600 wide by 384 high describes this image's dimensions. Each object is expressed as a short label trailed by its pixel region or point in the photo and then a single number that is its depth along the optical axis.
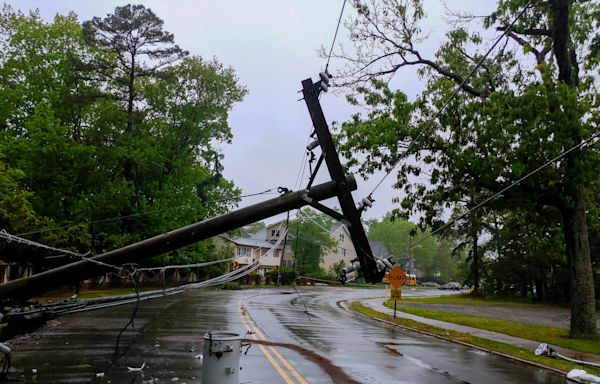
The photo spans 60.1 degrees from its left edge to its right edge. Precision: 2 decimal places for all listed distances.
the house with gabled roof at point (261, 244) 75.43
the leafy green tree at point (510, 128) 16.92
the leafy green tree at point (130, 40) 36.66
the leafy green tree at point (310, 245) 74.38
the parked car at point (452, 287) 101.32
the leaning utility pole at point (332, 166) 8.27
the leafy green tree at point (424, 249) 134.25
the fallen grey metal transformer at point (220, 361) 7.45
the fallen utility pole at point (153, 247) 7.92
